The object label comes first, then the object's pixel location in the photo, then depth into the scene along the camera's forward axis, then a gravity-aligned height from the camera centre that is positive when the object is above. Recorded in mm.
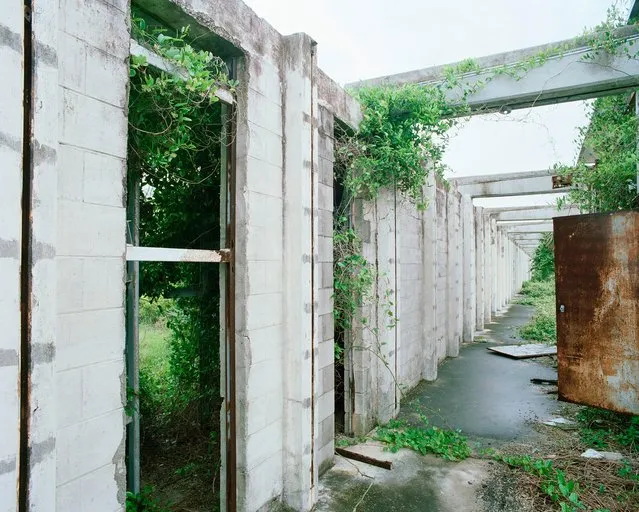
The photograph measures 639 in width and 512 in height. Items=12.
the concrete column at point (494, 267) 15438 -55
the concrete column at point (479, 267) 12180 -39
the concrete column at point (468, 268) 10633 -61
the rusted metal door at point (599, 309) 4227 -469
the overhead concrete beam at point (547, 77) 4578 +2254
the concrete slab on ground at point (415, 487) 3377 -1960
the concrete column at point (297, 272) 3240 -46
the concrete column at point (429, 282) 7270 -288
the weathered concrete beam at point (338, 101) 4023 +1734
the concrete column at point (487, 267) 13758 -46
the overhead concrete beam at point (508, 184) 9391 +1947
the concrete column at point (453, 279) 9086 -308
